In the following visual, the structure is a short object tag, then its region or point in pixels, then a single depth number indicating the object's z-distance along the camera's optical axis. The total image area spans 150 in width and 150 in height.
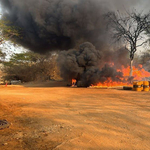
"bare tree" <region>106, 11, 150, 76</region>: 21.12
